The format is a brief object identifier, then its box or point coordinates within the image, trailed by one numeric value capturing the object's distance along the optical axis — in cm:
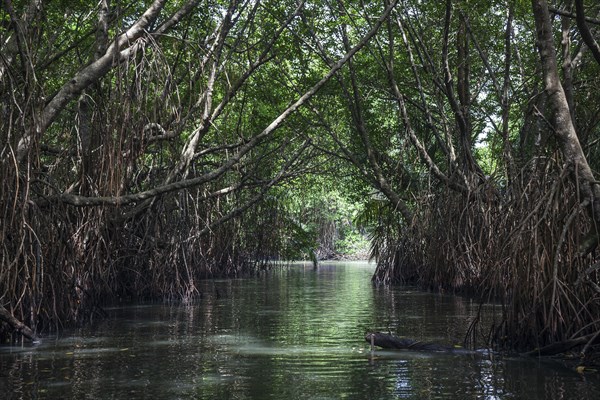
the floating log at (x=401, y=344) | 696
